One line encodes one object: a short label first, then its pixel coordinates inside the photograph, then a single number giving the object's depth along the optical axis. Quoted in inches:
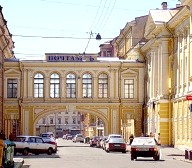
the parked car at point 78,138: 4167.1
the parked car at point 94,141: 2736.0
